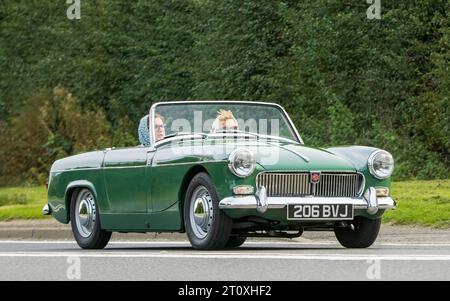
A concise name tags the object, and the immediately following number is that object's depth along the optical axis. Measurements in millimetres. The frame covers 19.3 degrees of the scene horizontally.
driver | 13945
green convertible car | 12375
